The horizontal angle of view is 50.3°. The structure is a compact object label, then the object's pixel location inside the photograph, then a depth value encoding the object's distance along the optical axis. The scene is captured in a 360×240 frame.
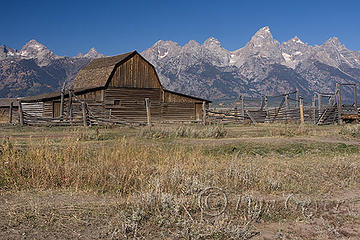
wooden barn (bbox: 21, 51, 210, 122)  35.82
